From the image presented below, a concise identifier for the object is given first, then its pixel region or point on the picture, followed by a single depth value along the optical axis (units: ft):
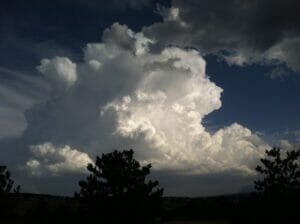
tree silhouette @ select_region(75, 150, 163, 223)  93.53
